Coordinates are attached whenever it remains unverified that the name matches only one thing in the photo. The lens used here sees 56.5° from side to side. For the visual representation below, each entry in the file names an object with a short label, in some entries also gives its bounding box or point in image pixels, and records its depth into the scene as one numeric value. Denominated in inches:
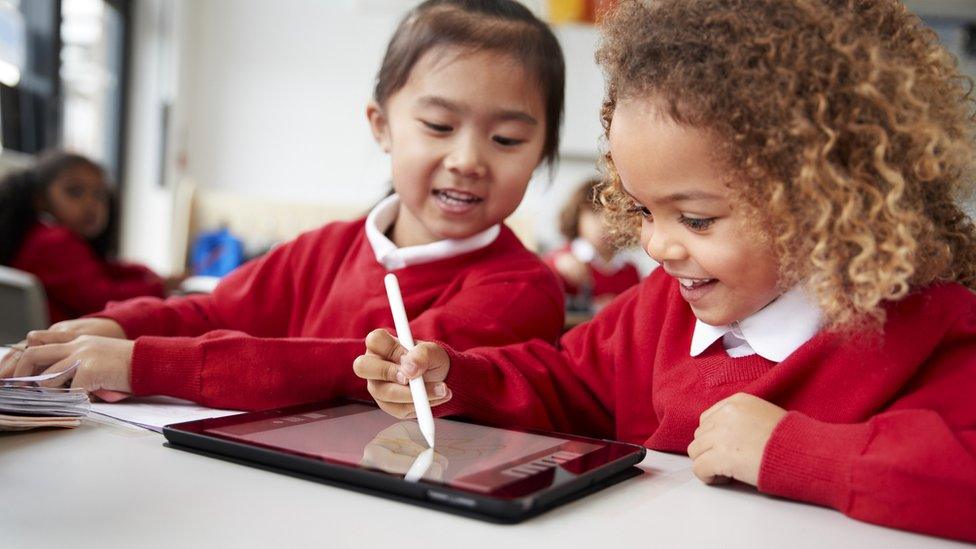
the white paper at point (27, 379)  30.9
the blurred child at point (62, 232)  115.3
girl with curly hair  24.9
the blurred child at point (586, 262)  135.7
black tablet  21.8
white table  19.6
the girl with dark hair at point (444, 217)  44.7
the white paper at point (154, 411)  30.3
